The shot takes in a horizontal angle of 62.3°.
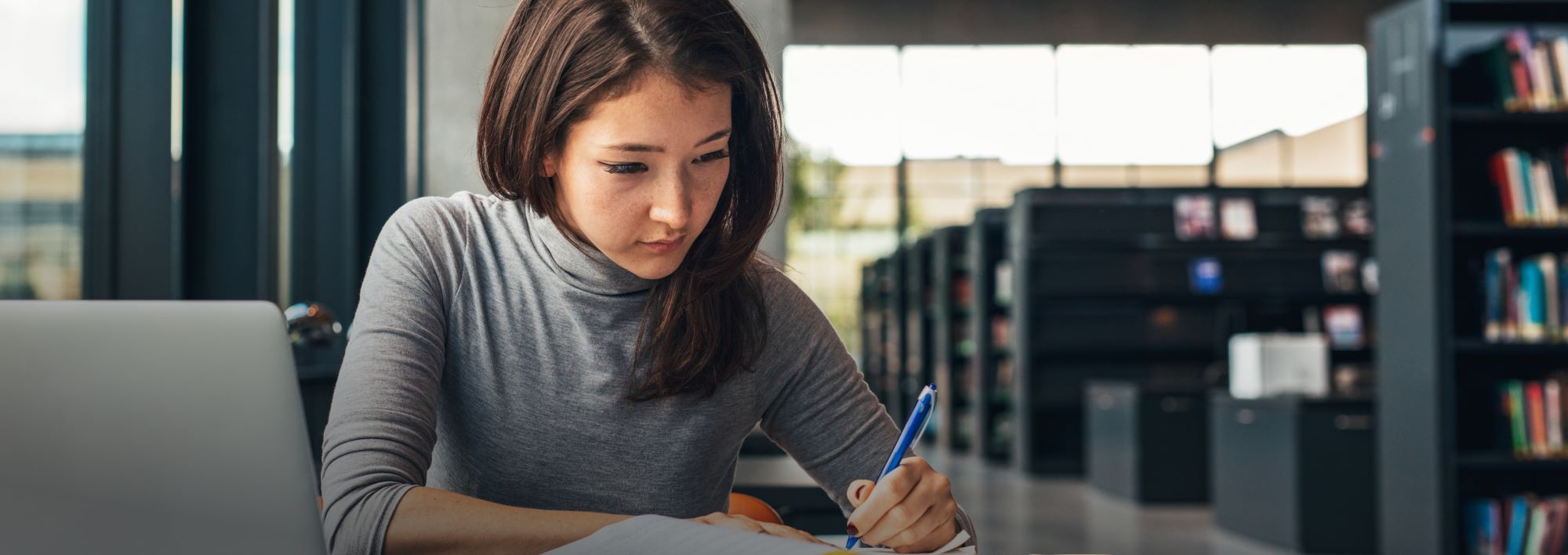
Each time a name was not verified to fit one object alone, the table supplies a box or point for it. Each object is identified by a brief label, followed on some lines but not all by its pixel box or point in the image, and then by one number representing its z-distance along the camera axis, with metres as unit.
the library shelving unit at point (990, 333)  9.34
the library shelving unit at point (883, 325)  11.95
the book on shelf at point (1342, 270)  8.23
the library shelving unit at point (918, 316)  10.95
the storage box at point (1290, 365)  5.57
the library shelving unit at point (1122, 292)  8.33
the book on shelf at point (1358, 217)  8.23
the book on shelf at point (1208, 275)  8.40
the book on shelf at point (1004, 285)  9.15
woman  1.00
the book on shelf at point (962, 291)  10.03
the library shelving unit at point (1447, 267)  4.13
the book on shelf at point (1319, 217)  8.28
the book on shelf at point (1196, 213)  8.38
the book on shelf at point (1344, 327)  8.05
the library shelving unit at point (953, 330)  10.06
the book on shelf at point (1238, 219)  8.30
